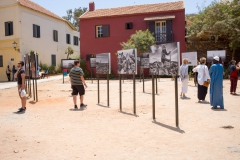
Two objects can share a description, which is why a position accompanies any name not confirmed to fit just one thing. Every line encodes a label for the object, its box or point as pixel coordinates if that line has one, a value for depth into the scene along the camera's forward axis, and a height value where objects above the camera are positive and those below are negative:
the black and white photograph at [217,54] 15.73 +0.96
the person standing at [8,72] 24.12 -0.04
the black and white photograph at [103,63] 9.48 +0.28
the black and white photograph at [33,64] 10.99 +0.32
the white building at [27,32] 25.03 +4.23
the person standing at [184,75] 10.55 -0.23
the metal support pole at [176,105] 6.06 -0.87
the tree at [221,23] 20.58 +4.02
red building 24.06 +4.57
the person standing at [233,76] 11.32 -0.31
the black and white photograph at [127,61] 7.80 +0.29
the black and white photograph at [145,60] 13.63 +0.55
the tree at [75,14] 48.41 +11.07
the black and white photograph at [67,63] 20.39 +0.64
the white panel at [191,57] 15.31 +0.77
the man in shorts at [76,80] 8.62 -0.32
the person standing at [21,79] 8.27 -0.25
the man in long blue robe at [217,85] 8.02 -0.51
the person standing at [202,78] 9.04 -0.31
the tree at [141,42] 21.56 +2.44
